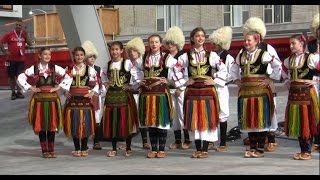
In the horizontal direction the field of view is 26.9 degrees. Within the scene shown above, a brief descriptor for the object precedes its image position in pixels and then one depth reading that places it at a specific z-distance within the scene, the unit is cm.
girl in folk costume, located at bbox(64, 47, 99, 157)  920
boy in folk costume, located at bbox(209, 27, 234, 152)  927
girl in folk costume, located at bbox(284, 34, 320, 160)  798
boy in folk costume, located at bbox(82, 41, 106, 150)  942
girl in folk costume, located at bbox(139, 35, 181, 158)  877
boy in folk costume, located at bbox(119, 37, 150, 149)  899
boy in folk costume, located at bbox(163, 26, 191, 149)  958
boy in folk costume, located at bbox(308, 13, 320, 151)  817
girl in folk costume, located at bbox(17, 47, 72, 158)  916
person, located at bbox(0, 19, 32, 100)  1436
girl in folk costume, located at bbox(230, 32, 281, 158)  833
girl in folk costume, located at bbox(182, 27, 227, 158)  853
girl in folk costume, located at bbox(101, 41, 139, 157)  916
